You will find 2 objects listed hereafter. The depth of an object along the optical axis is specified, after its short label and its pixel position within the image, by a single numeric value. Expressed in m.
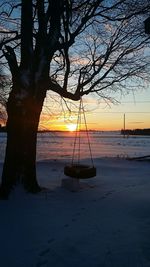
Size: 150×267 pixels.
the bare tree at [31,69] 4.66
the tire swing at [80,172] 5.17
